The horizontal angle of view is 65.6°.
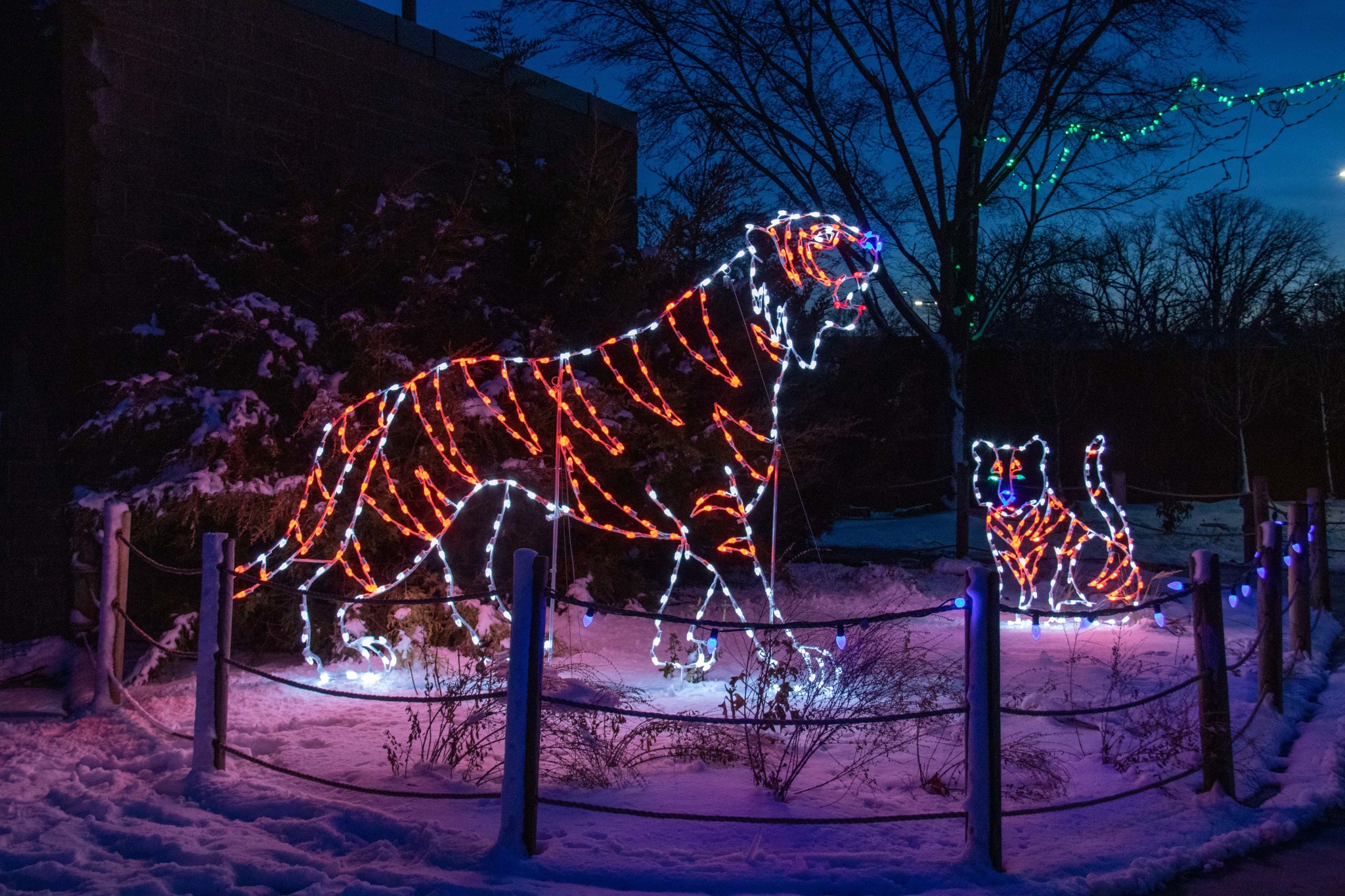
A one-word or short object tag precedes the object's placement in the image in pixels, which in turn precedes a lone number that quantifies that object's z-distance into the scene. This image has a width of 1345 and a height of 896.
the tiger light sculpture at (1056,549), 8.62
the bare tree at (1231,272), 28.48
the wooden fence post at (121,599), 6.01
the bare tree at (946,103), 16.16
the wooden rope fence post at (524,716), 3.64
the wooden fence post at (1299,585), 6.48
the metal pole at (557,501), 5.93
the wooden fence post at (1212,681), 4.33
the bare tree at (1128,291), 31.36
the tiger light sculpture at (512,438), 6.43
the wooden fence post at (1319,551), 7.65
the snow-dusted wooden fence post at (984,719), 3.62
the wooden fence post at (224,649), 4.63
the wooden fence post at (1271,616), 5.62
